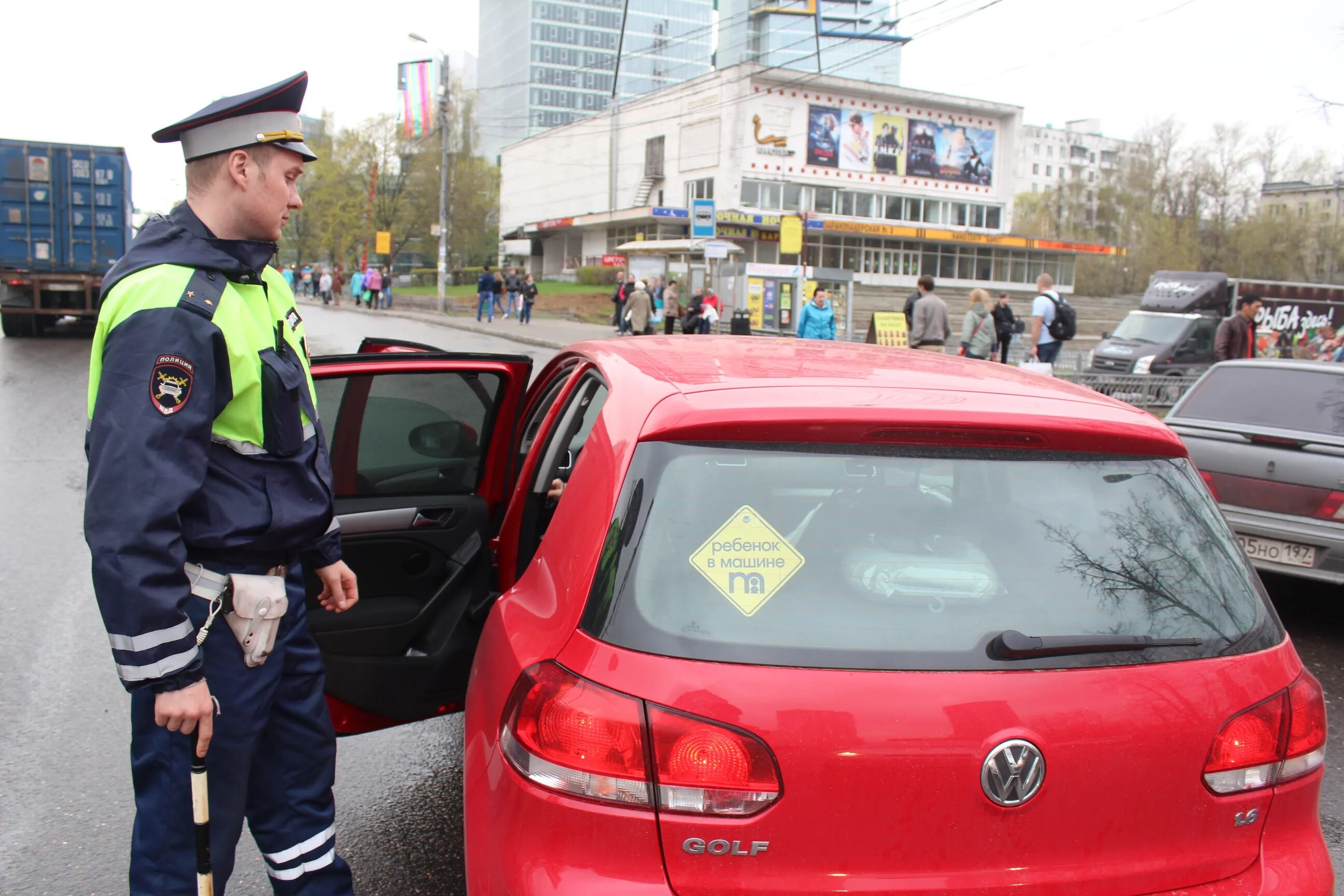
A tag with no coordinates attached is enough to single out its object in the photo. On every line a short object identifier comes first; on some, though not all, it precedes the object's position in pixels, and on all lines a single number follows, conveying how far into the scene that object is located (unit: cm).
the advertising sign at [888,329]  1975
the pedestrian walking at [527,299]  3316
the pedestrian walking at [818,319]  1659
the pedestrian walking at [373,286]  4331
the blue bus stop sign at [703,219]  2186
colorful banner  4897
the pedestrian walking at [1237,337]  1300
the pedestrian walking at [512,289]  3516
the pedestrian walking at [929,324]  1419
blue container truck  1920
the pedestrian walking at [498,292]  3512
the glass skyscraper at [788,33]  7575
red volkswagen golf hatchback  166
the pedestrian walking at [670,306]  2639
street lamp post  3734
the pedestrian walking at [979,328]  1410
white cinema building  5341
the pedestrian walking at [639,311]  2398
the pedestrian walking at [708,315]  2342
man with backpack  1485
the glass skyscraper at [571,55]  12394
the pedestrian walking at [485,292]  3366
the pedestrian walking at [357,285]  4724
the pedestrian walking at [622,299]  2741
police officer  184
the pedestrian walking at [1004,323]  1725
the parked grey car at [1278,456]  557
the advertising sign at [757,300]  2672
